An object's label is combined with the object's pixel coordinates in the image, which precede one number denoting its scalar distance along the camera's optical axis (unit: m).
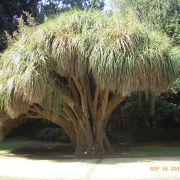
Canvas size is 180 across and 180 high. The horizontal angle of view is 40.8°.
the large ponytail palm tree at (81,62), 8.33
